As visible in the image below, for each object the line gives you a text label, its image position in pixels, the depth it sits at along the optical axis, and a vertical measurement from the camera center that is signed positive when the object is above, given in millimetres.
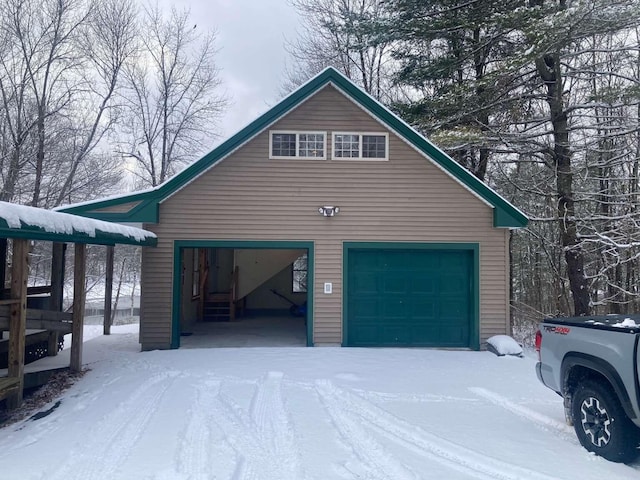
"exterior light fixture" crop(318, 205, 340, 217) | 10094 +1224
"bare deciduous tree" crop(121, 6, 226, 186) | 23656 +7974
